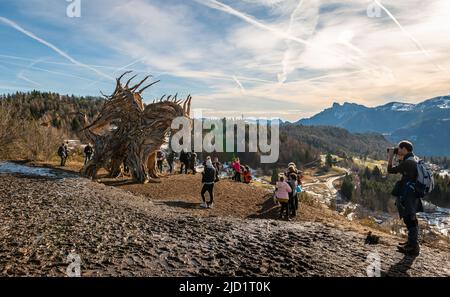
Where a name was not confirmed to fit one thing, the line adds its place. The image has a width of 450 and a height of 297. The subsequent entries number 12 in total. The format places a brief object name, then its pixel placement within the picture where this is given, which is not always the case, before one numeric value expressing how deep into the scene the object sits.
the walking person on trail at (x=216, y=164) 23.54
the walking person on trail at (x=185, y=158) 25.75
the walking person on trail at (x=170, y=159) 27.17
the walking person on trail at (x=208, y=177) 14.36
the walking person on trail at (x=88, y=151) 26.22
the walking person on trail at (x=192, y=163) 26.07
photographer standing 7.82
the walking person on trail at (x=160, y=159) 26.69
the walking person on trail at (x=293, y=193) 13.73
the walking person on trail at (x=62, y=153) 25.11
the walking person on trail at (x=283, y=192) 13.05
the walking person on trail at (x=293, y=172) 14.28
